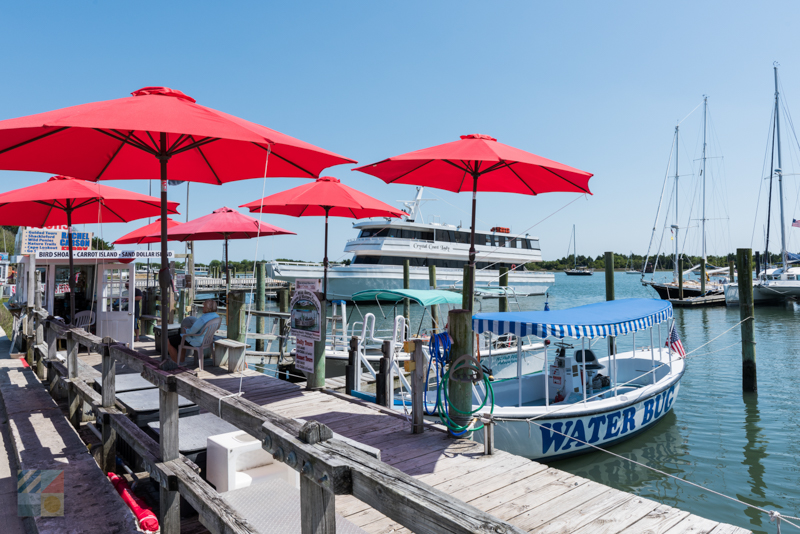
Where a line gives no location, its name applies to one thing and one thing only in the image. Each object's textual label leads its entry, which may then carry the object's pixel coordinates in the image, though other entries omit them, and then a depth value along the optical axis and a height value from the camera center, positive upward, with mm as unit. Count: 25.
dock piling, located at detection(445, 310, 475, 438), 5133 -1009
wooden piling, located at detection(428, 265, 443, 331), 21691 -179
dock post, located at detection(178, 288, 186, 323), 13399 -945
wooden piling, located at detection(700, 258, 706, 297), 35594 -459
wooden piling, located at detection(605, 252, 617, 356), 16125 -66
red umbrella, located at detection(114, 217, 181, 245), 10461 +762
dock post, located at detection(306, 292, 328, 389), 6656 -1172
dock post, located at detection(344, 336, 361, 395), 7527 -1474
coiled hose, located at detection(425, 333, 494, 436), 5039 -993
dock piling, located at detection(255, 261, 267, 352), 16125 -773
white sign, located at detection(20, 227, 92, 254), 10078 +659
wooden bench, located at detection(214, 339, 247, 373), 7567 -1262
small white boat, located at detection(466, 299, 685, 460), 7055 -2046
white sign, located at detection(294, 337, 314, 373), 6785 -1117
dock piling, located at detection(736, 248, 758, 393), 12109 -1534
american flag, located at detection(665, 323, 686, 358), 10469 -1471
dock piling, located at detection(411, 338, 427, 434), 5113 -1204
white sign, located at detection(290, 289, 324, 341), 6629 -573
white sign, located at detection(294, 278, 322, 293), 6617 -162
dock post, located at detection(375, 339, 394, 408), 7133 -1634
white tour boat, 32125 +1119
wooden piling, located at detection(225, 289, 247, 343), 8586 -742
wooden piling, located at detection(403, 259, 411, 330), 23109 -97
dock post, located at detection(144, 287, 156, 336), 12289 -825
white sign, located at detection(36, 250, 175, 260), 9203 +324
